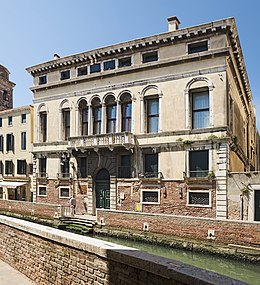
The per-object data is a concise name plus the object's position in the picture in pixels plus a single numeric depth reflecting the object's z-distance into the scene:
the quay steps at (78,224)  15.80
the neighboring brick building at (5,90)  34.41
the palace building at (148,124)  15.67
